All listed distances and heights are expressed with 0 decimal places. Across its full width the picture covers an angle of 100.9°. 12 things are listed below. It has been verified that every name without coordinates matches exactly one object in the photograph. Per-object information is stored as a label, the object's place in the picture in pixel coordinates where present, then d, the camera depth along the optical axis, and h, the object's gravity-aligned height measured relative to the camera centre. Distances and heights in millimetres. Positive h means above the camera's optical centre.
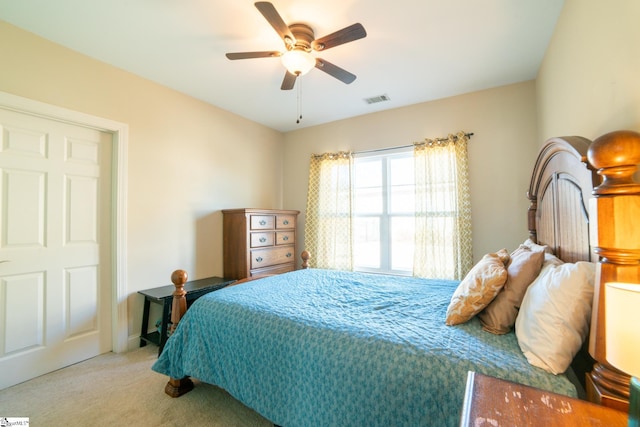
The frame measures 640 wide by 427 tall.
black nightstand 2435 -750
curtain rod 3090 +950
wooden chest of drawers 3309 -297
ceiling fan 1655 +1199
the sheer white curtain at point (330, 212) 3859 +105
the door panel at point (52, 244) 2033 -188
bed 1005 -569
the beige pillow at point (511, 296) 1208 -375
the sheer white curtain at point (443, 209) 3051 +91
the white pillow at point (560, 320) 929 -384
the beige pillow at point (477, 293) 1257 -374
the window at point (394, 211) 3117 +98
